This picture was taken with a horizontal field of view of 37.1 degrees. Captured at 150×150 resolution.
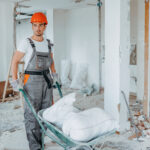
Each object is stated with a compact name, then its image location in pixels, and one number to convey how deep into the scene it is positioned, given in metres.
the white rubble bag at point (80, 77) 6.98
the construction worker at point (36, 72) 2.71
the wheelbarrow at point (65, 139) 1.72
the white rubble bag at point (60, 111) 2.02
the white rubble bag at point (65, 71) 7.50
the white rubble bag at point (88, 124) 1.69
